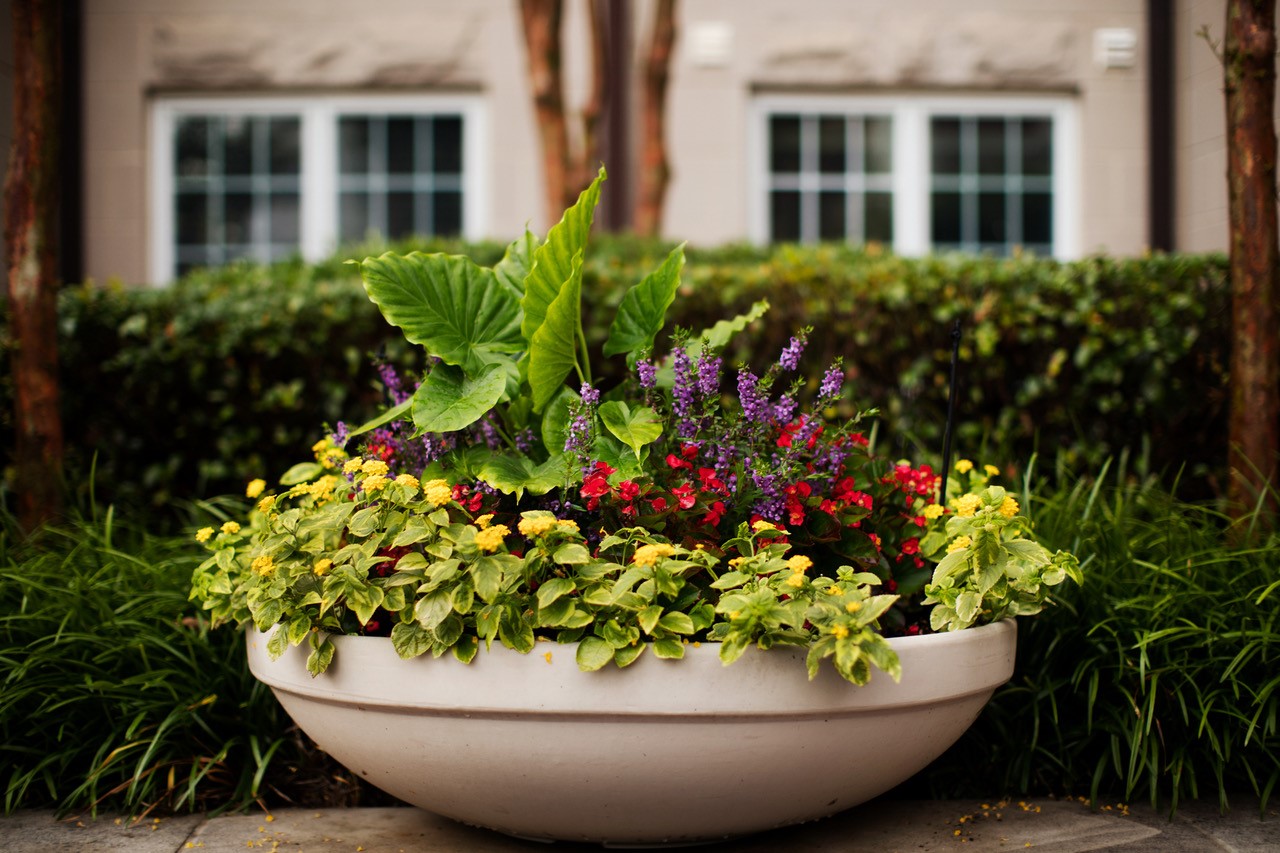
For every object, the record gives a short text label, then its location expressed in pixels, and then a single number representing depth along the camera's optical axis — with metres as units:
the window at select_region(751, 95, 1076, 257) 6.98
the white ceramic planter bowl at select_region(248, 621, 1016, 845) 1.46
